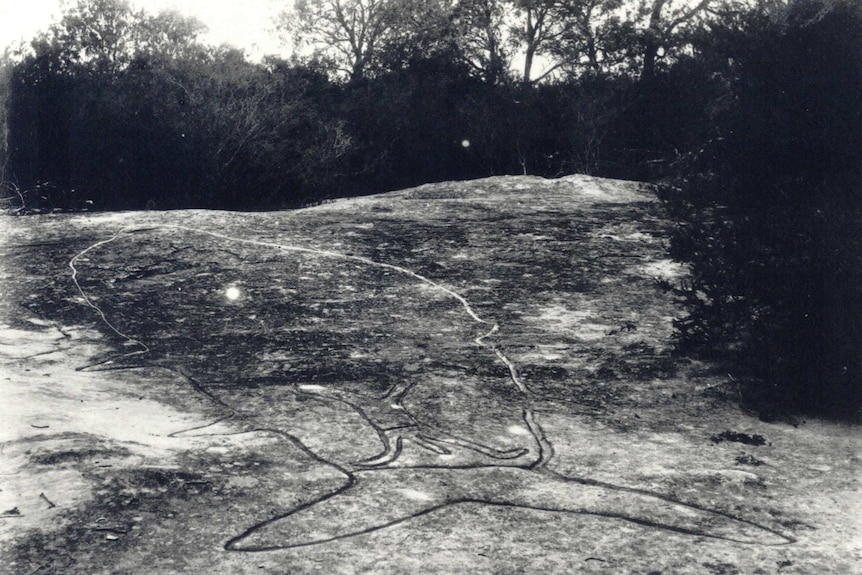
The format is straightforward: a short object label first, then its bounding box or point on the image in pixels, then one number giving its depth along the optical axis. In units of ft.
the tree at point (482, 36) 68.49
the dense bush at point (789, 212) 14.35
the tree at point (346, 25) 70.13
